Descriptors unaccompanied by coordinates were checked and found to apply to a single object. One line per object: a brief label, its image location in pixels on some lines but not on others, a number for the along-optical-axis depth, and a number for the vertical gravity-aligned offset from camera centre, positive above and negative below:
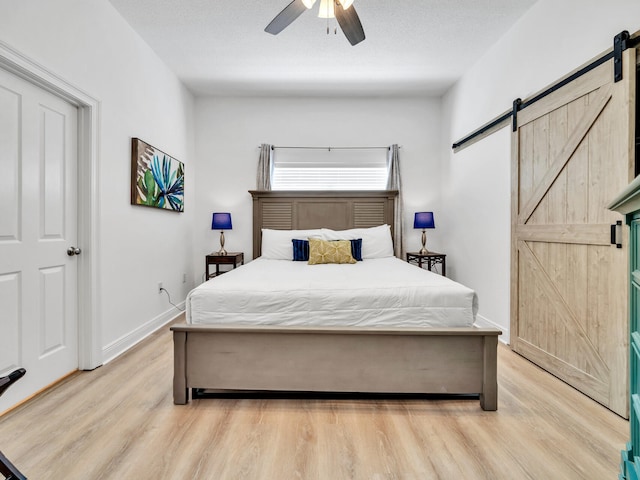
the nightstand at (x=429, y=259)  4.39 -0.27
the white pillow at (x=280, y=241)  3.96 -0.04
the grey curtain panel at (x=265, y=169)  4.73 +0.91
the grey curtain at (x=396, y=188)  4.69 +0.66
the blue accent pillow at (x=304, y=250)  3.79 -0.13
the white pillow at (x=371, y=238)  3.98 -0.01
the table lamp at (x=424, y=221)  4.53 +0.21
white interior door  2.00 +0.01
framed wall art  3.15 +0.59
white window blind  4.86 +0.93
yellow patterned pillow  3.54 -0.15
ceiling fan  2.35 +1.52
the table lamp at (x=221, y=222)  4.49 +0.19
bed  2.00 -0.60
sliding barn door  2.02 +0.03
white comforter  2.06 -0.40
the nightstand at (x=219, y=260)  4.40 -0.28
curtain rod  4.82 +1.22
